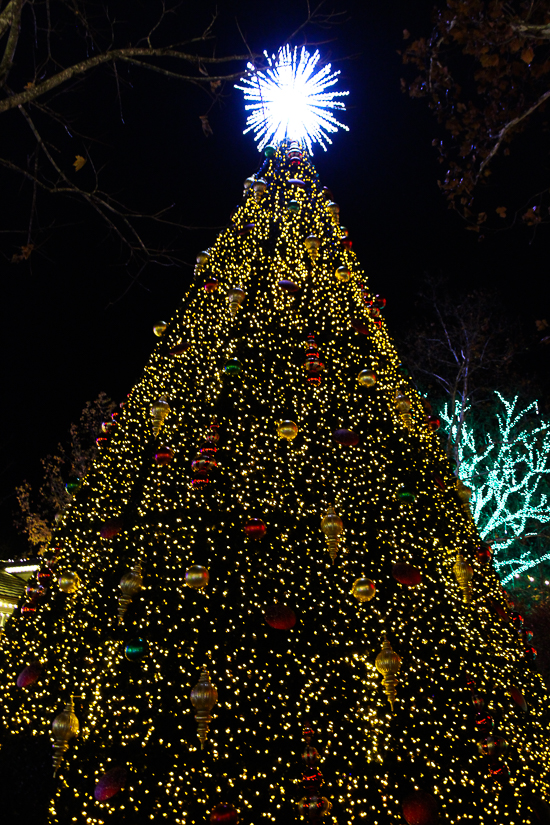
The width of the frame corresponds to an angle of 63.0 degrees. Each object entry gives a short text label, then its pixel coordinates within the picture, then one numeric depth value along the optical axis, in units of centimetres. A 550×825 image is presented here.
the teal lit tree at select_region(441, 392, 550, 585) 1367
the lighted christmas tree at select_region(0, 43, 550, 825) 264
